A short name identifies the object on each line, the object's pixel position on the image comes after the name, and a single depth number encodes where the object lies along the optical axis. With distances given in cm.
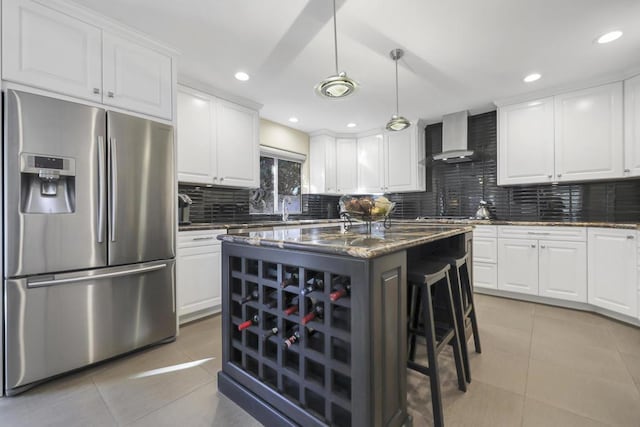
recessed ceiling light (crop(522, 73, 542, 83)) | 287
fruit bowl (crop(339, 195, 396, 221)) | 156
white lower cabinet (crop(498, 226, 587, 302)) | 291
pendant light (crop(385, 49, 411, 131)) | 242
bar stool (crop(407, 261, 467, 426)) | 130
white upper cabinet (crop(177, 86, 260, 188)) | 290
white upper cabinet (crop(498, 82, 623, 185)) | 288
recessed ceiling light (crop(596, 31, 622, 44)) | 218
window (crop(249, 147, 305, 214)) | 423
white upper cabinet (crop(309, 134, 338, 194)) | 477
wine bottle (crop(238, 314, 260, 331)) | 144
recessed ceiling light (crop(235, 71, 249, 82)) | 280
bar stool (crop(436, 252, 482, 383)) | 170
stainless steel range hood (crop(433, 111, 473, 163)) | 388
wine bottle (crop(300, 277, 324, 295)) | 120
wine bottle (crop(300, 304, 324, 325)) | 119
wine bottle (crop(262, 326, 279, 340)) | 136
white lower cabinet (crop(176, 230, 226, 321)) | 256
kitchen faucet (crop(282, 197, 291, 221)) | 447
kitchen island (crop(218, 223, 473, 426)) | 105
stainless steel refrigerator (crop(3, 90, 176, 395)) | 160
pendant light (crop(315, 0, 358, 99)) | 175
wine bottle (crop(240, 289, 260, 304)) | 148
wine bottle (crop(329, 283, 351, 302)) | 108
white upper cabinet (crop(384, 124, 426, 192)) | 432
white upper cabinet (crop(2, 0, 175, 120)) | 163
